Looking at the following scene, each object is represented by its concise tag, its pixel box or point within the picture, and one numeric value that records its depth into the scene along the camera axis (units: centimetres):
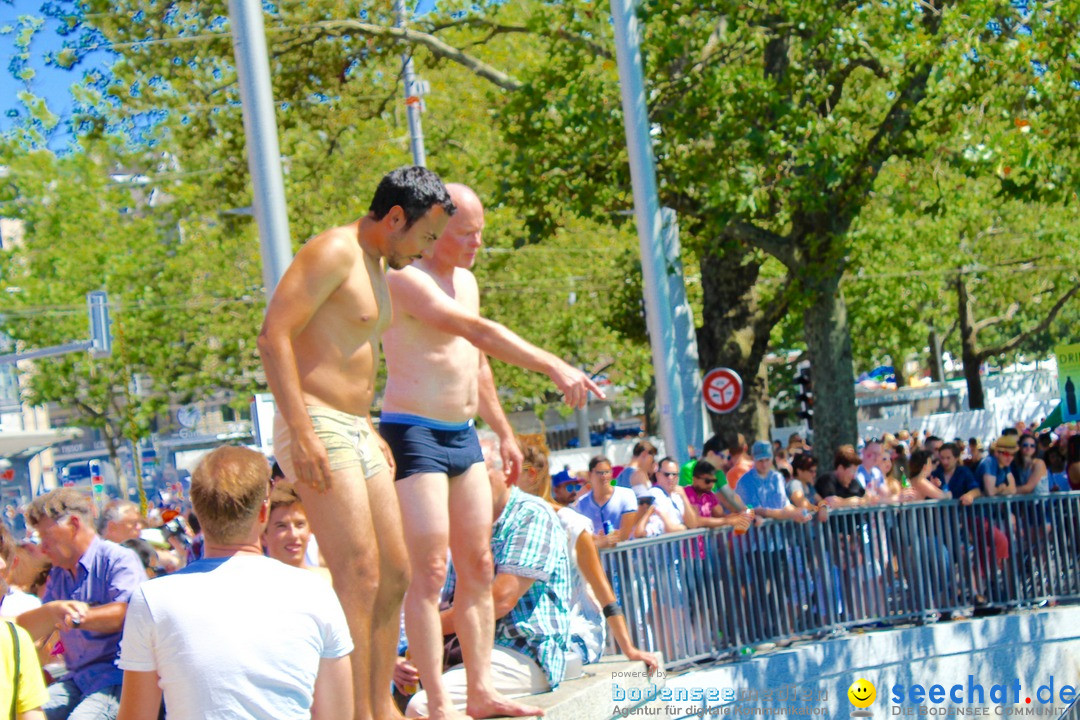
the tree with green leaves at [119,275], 4091
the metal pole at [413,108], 2119
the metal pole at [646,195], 1526
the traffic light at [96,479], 4142
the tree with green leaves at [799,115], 1681
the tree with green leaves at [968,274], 3769
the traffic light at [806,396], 2098
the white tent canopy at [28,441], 5522
